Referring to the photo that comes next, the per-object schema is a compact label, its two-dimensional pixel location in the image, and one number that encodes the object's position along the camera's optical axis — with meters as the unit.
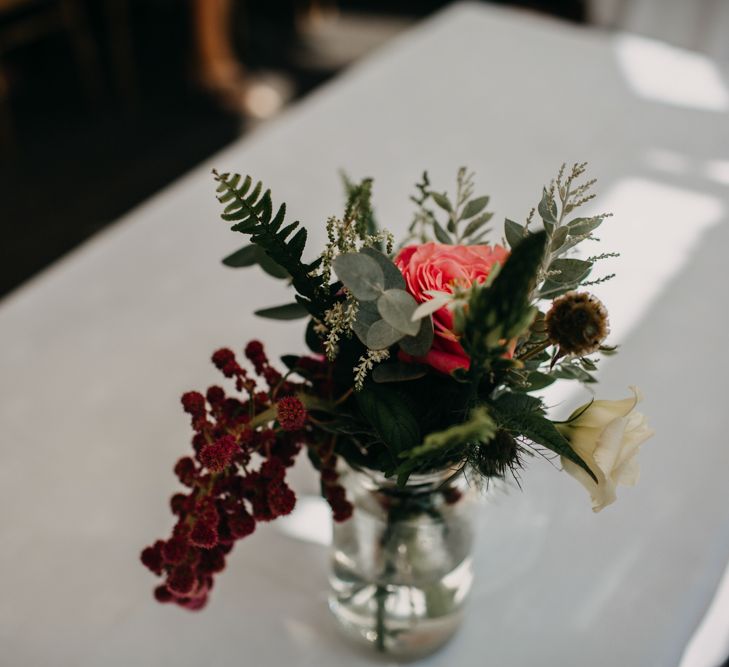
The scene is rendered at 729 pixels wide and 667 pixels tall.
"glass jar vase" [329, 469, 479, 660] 0.69
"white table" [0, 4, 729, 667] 0.79
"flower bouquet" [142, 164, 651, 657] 0.52
